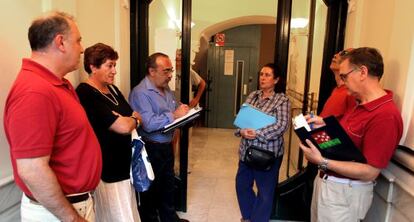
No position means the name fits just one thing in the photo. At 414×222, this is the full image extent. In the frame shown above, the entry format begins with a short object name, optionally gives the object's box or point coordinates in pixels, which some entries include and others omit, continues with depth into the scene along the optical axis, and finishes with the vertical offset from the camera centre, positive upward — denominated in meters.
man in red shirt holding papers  1.27 -0.33
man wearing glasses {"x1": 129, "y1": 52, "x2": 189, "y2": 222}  2.01 -0.46
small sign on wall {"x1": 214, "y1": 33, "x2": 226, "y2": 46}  5.96 +0.40
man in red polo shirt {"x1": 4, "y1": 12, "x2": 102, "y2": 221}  0.95 -0.26
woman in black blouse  1.57 -0.39
